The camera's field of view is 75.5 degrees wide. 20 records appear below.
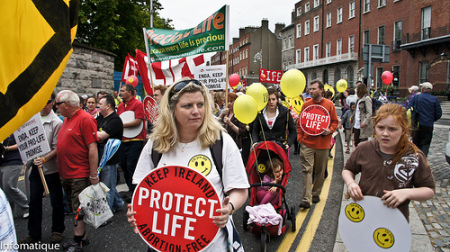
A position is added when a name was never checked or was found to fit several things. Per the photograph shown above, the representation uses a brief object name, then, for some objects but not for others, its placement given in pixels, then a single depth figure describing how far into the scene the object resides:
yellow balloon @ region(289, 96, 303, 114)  8.92
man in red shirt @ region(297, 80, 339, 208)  4.82
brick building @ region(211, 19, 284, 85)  61.62
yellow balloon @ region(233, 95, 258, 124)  4.18
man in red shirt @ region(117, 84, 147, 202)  5.27
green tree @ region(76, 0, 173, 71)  17.86
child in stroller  3.81
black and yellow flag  1.07
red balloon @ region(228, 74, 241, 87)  11.74
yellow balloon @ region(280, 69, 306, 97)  5.10
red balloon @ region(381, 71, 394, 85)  13.37
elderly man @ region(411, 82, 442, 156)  6.76
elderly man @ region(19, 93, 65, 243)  3.66
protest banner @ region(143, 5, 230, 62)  5.09
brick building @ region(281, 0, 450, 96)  26.45
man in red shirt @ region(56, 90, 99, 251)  3.39
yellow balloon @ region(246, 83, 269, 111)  4.70
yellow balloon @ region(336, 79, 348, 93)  13.38
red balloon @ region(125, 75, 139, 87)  9.26
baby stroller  3.58
